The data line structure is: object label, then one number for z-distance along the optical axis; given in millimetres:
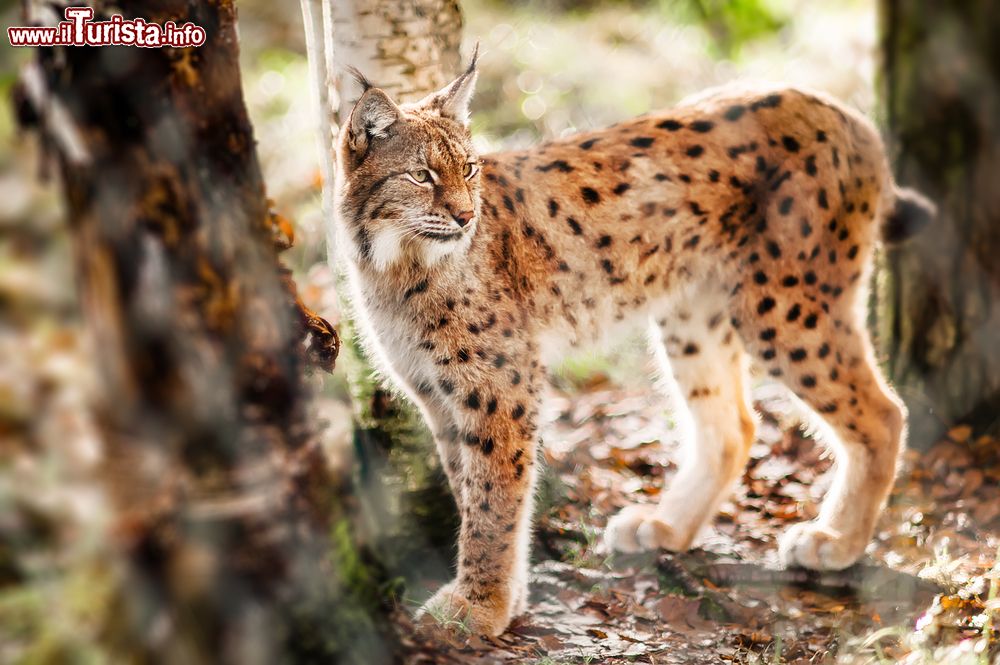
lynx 8133
